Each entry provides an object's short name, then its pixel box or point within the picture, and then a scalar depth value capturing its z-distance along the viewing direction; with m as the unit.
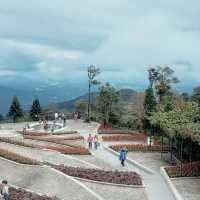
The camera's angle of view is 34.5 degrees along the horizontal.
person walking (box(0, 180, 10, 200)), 14.31
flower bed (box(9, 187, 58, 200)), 15.66
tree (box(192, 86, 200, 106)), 36.40
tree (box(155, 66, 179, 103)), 46.64
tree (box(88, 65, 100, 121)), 44.90
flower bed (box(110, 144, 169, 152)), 26.59
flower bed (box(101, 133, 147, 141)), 30.80
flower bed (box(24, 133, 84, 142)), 28.86
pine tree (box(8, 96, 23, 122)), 47.97
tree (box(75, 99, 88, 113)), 53.67
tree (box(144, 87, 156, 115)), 41.55
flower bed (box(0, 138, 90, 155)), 24.49
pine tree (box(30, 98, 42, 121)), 47.95
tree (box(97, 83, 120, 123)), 44.37
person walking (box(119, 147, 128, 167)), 22.58
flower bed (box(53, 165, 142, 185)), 18.66
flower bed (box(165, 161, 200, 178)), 20.17
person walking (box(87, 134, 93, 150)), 26.94
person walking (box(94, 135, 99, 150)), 27.08
